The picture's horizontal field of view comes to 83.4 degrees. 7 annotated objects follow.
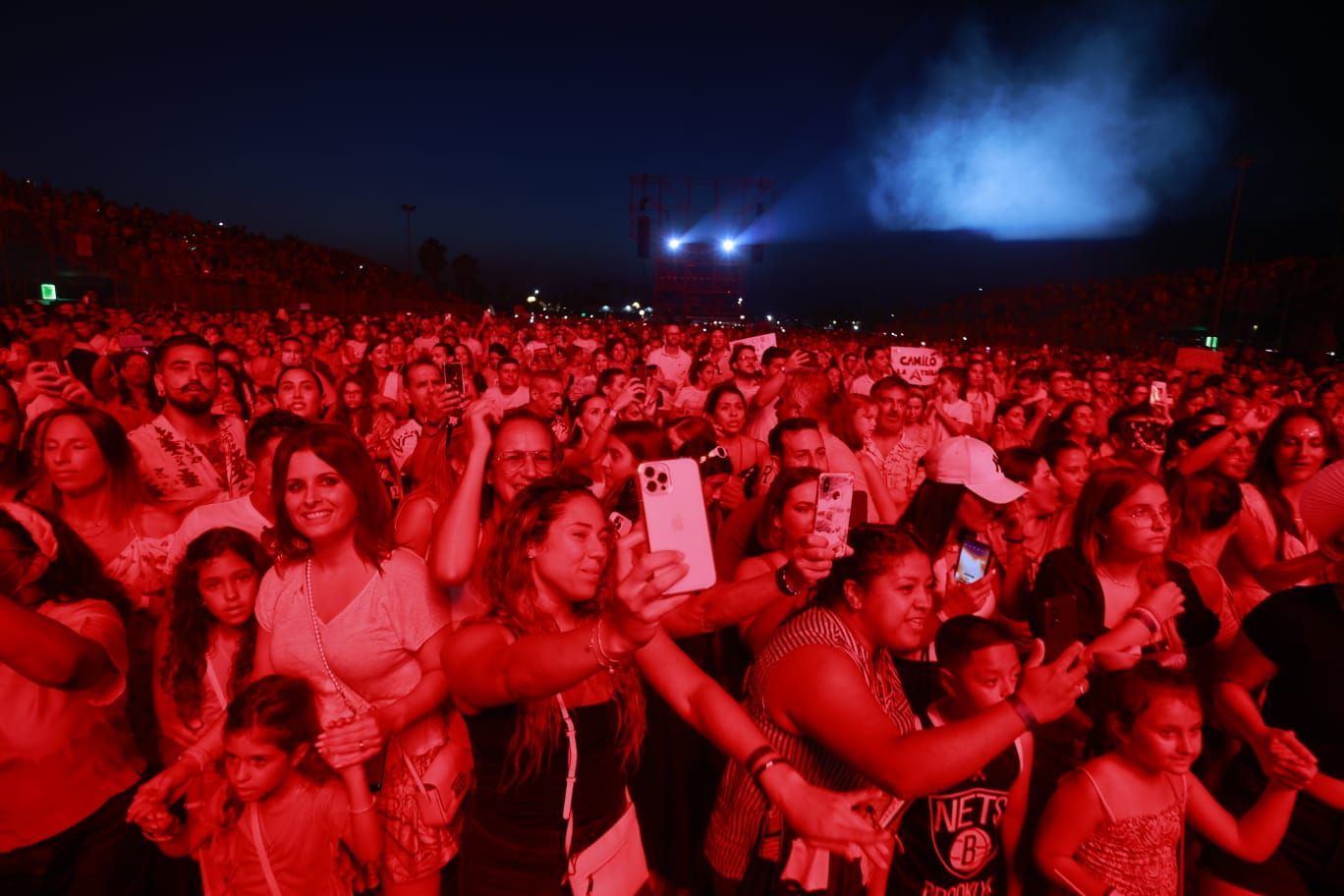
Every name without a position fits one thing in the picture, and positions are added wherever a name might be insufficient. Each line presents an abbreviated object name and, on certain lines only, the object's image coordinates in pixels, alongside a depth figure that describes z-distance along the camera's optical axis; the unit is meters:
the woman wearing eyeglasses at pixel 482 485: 2.86
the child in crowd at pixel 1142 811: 2.43
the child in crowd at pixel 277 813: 2.40
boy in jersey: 2.43
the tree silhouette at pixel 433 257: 66.81
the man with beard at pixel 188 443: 4.09
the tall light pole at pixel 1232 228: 23.39
